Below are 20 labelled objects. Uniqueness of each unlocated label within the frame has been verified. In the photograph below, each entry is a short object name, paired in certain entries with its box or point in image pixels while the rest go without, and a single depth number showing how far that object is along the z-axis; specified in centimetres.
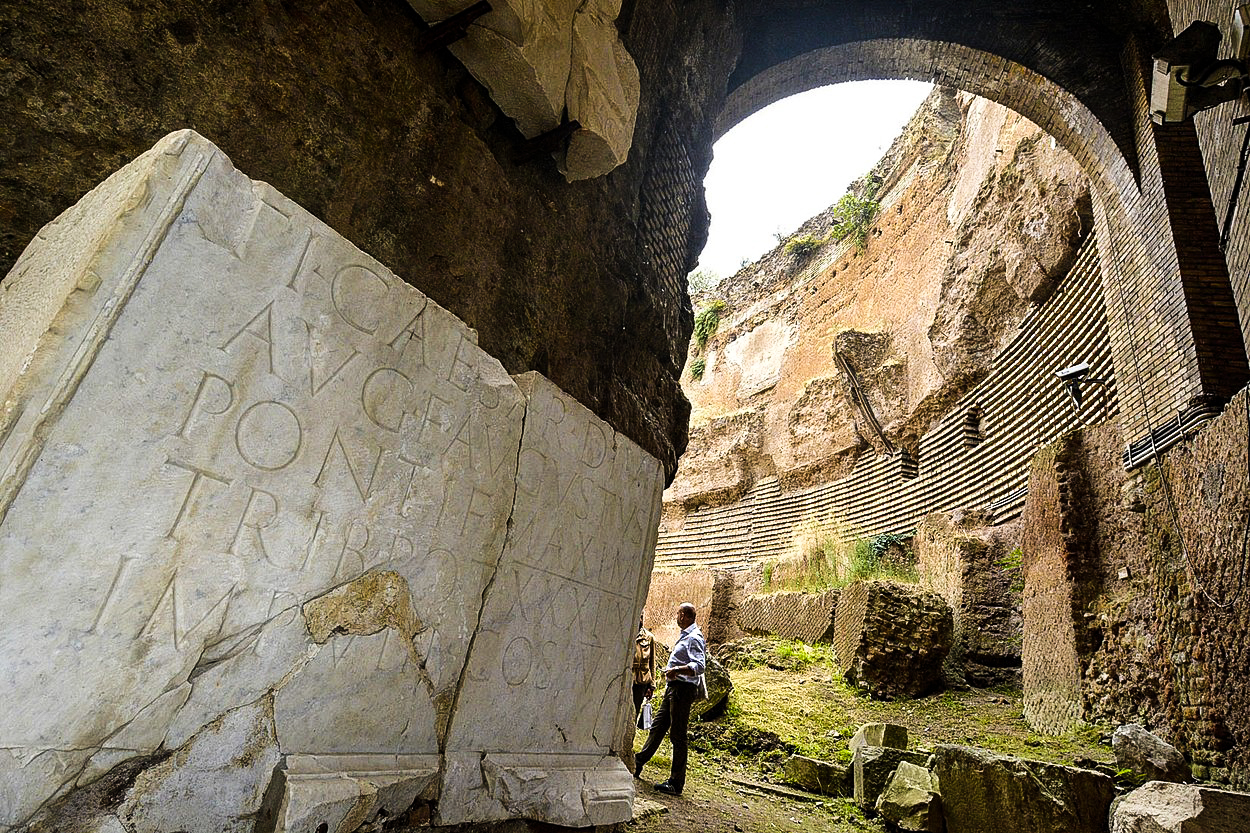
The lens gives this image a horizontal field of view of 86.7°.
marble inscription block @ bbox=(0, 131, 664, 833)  125
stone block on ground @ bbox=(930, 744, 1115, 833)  368
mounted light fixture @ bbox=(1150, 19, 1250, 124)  280
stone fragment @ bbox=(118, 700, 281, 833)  137
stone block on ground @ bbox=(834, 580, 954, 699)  769
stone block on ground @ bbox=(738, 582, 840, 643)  976
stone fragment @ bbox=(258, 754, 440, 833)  152
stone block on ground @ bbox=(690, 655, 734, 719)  702
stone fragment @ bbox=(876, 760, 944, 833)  411
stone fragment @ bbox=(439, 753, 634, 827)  203
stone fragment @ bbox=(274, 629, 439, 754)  164
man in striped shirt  482
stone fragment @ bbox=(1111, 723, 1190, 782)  407
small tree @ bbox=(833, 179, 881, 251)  1912
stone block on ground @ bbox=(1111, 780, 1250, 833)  261
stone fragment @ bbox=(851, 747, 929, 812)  488
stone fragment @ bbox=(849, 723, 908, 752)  531
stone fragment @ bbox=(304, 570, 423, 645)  170
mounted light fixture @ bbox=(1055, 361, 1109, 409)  680
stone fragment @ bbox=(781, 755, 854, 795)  530
